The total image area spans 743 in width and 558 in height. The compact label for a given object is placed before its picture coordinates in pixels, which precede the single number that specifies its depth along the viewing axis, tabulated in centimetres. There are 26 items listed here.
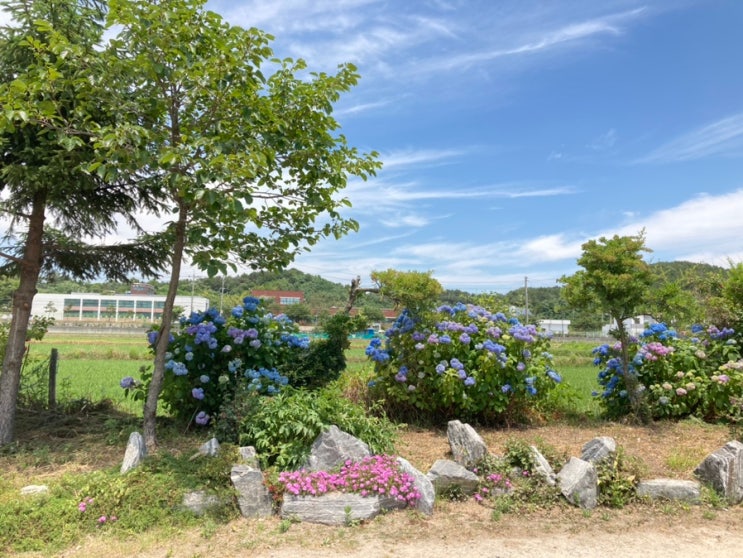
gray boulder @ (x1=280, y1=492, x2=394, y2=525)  398
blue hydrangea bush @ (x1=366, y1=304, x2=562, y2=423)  645
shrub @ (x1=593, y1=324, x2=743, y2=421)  726
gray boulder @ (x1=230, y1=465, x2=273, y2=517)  403
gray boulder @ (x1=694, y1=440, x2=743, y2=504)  462
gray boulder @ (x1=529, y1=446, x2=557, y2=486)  453
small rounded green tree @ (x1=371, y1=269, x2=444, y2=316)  667
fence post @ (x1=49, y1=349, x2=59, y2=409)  686
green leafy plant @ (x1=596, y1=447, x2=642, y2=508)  445
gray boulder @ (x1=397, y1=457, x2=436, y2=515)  418
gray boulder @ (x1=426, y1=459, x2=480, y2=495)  445
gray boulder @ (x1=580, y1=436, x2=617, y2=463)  471
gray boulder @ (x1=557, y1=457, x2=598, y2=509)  439
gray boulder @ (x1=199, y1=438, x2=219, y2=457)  455
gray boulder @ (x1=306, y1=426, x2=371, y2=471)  449
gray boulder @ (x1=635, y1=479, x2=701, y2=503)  452
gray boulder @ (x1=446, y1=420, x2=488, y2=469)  479
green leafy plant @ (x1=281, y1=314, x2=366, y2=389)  656
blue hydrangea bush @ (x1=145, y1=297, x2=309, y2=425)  573
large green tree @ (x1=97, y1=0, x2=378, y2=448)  417
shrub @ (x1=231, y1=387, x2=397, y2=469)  460
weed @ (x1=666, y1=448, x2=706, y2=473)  523
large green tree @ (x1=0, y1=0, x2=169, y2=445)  436
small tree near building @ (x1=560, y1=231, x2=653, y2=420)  682
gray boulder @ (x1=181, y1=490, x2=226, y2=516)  402
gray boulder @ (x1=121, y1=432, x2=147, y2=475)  450
